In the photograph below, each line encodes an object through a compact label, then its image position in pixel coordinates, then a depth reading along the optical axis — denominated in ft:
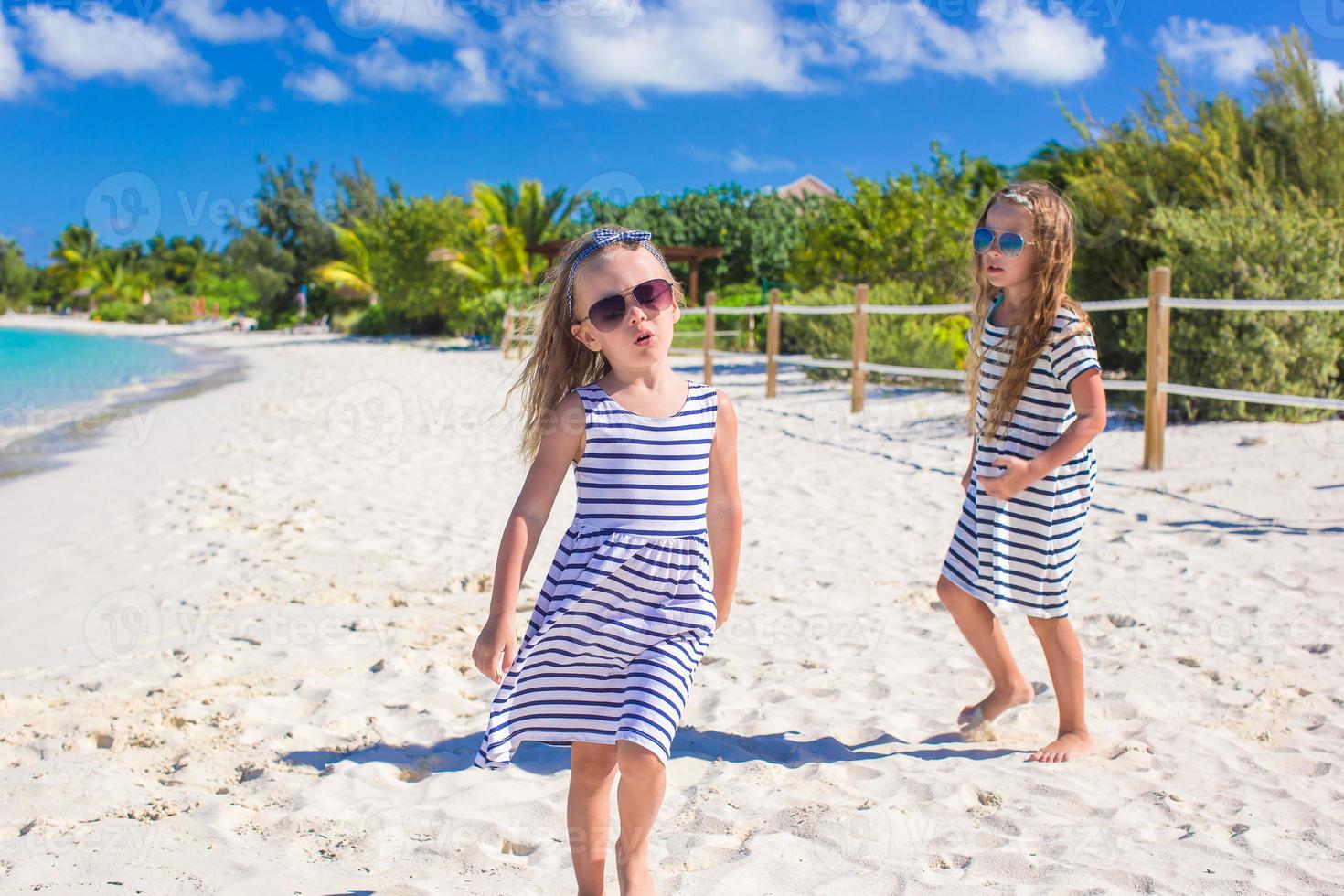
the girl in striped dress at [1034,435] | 8.54
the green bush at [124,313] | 194.08
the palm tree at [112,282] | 223.30
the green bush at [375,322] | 119.03
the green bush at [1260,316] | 26.04
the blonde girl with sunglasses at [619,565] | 6.01
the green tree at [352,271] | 127.03
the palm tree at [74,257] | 233.35
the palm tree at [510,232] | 94.22
